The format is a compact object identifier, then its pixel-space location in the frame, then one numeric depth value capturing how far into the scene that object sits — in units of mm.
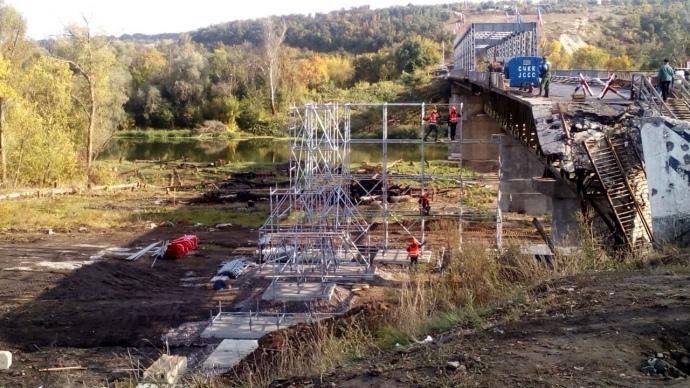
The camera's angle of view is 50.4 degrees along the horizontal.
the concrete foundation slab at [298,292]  20234
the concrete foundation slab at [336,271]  21906
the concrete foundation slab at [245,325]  17359
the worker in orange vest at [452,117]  26156
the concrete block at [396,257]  24531
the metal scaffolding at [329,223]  22062
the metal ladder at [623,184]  17531
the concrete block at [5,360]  15344
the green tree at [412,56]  102500
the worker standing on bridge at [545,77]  24156
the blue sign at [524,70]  27344
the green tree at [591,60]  84375
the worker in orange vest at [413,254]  22719
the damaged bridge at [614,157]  15219
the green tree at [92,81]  46125
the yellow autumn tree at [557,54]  91794
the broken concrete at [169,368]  11875
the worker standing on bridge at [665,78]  19677
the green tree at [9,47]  40541
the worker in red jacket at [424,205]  25561
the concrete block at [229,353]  14565
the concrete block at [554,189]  20891
